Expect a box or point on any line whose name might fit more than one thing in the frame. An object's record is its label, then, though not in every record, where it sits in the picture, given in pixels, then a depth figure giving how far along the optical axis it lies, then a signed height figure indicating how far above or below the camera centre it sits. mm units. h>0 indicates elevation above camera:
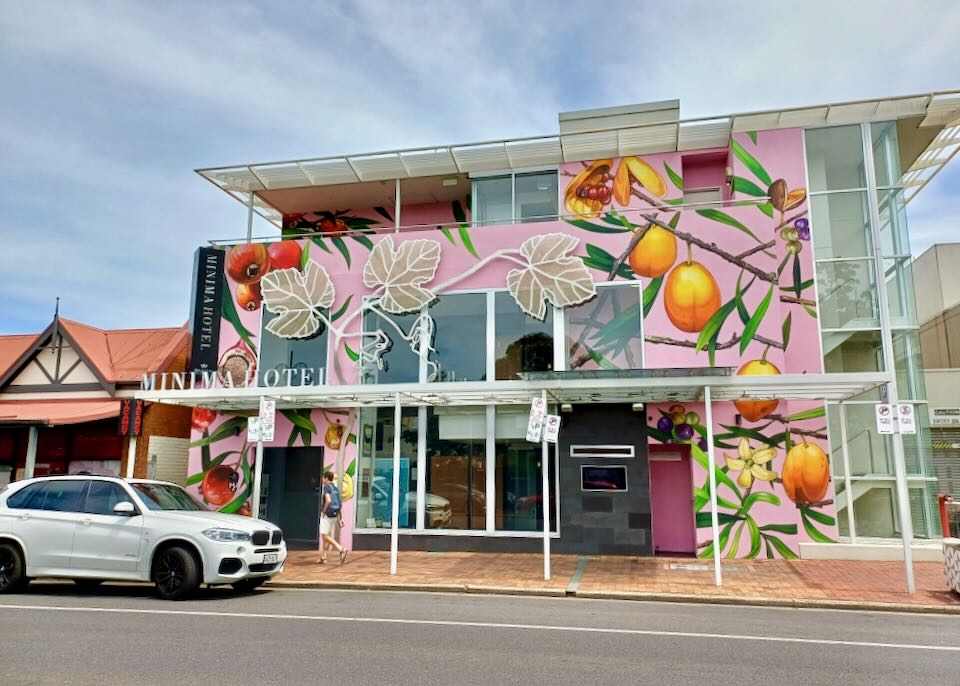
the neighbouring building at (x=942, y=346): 21531 +5046
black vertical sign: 18391 +4228
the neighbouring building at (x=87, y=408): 18453 +1756
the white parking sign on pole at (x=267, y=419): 13719 +1103
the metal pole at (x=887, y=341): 11183 +2775
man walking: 14328 -605
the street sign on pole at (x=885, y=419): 11258 +930
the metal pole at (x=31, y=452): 18328 +636
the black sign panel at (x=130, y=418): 18062 +1453
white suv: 10430 -867
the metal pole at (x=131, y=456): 18262 +537
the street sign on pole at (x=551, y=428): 12375 +852
